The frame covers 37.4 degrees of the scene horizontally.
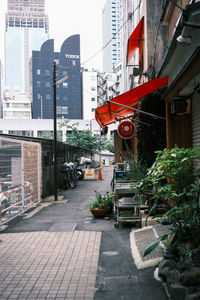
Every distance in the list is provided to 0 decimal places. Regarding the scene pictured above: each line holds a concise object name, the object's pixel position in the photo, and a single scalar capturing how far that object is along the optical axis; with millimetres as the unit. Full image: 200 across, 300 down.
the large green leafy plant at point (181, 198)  4059
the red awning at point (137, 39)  13078
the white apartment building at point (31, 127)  55750
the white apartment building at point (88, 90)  95438
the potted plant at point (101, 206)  8688
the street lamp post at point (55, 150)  12252
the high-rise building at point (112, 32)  176500
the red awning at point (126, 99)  7506
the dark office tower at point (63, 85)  95625
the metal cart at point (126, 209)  7375
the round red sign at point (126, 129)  10922
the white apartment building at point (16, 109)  101125
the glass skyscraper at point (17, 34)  196750
